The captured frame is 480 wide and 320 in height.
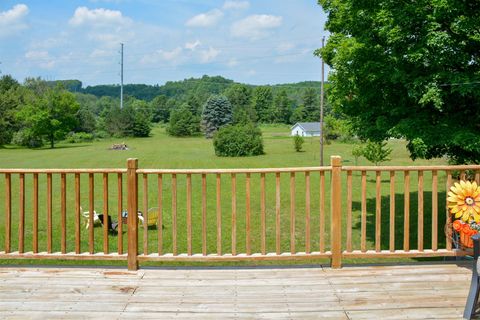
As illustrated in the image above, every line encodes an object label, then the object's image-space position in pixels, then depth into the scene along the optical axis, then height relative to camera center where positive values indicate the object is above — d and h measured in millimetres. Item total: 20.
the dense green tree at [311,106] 71562 +4406
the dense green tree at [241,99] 70356 +5693
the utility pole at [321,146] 26738 -631
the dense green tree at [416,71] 6359 +974
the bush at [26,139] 47125 -385
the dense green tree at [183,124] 62178 +1489
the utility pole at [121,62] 74612 +11751
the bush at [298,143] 37156 -632
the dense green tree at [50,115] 46978 +2107
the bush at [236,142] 36625 -557
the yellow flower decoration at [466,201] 3445 -486
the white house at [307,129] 61969 +815
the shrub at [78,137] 53781 -216
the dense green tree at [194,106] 68138 +4209
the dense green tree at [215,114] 62125 +2809
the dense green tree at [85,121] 57688 +1758
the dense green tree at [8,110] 47500 +2638
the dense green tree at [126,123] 58656 +1522
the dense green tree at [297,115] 72175 +3100
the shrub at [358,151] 20255 -689
